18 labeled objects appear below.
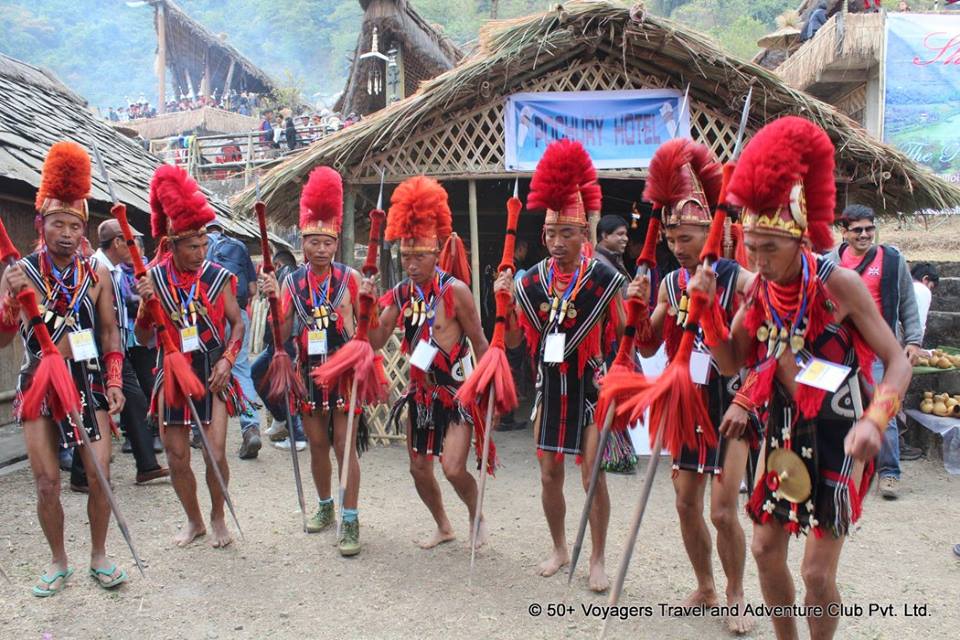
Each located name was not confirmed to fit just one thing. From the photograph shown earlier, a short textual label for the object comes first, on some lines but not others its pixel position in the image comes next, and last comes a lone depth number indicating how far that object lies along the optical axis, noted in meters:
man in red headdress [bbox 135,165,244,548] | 4.23
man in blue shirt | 6.59
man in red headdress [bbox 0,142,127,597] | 3.74
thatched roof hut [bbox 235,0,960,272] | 6.89
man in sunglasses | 5.53
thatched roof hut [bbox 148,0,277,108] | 28.66
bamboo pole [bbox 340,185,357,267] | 7.88
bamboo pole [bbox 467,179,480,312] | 7.31
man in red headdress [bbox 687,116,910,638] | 2.51
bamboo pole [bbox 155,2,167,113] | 28.08
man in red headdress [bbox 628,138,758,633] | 3.26
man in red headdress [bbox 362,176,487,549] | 4.22
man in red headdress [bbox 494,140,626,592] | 3.83
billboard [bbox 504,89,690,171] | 7.43
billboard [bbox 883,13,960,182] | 12.12
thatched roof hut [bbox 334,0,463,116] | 12.84
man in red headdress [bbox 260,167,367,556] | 4.50
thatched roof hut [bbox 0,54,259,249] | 6.84
